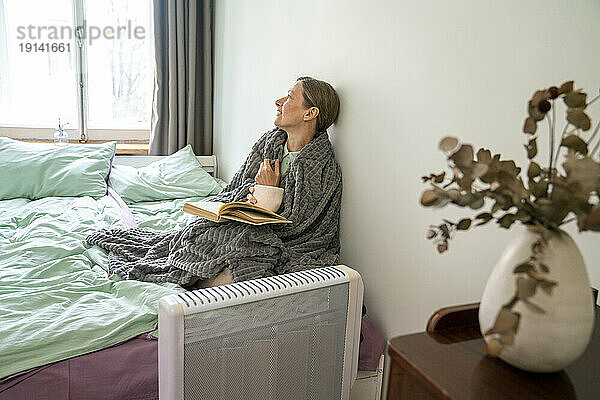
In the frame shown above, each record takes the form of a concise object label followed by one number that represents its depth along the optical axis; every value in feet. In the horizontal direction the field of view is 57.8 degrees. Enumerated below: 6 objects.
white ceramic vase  2.29
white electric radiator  3.75
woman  5.40
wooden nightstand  2.29
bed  4.36
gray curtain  11.45
